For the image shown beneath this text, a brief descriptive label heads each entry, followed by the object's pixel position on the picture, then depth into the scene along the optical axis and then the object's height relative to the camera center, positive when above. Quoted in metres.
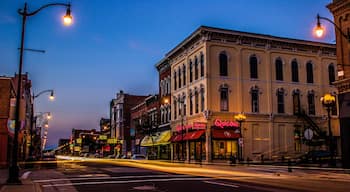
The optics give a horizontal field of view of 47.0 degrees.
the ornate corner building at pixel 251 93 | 46.97 +6.19
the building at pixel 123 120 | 95.12 +5.62
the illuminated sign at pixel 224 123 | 45.81 +2.29
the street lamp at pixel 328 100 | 29.80 +3.18
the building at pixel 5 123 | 39.34 +1.92
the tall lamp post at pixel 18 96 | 18.25 +2.25
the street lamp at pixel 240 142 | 41.48 +0.11
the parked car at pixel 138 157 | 63.80 -2.17
